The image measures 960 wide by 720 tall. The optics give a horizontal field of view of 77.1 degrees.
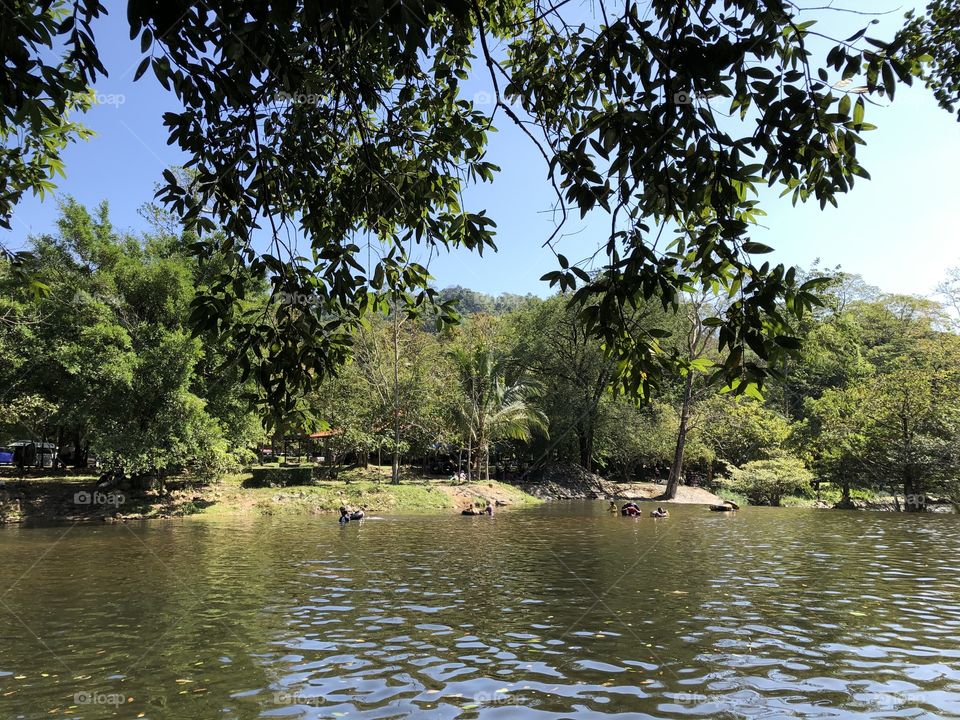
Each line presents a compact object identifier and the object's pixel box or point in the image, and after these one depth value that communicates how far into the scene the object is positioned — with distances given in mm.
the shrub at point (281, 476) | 37750
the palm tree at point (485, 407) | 44094
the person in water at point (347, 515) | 26844
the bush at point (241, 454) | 31000
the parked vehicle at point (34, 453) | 43156
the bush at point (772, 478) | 41312
